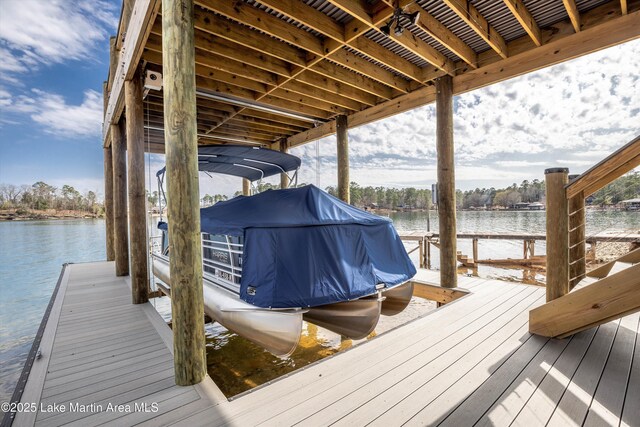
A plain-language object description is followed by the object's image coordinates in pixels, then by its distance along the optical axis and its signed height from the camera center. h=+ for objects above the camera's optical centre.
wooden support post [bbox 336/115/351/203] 5.96 +0.86
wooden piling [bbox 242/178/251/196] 8.48 +0.71
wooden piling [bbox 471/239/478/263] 10.83 -1.75
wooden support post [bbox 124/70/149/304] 4.02 +0.37
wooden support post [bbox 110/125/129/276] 5.32 +0.35
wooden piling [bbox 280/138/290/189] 7.93 +1.84
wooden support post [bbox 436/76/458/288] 4.13 +0.28
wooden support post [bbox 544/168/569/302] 2.48 -0.24
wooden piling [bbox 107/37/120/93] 5.54 +3.11
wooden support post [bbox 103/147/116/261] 7.25 +0.57
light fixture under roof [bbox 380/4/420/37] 2.92 +2.00
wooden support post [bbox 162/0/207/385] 1.97 +0.19
